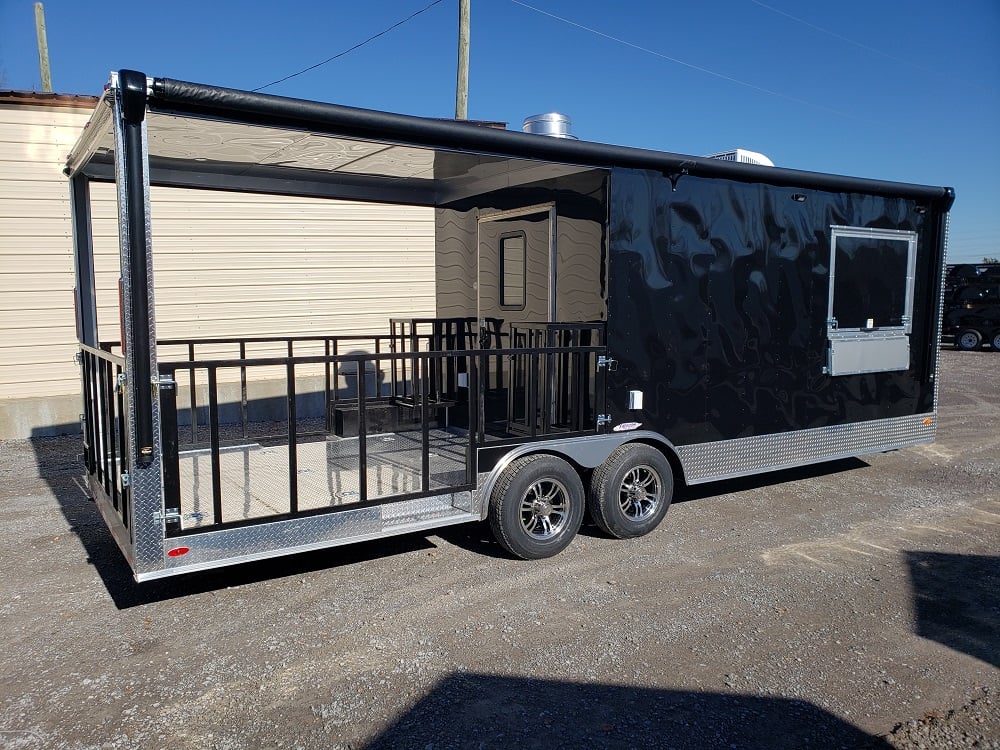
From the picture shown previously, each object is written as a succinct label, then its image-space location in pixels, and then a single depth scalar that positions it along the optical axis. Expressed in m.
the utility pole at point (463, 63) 12.70
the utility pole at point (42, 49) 14.75
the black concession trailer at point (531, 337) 3.95
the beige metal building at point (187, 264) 8.70
